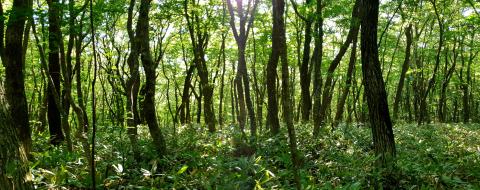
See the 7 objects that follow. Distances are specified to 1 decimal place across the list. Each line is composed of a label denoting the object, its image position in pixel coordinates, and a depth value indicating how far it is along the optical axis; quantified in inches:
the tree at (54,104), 380.3
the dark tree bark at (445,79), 858.1
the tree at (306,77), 580.2
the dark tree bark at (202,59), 646.5
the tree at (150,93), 326.0
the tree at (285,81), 215.8
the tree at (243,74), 486.6
